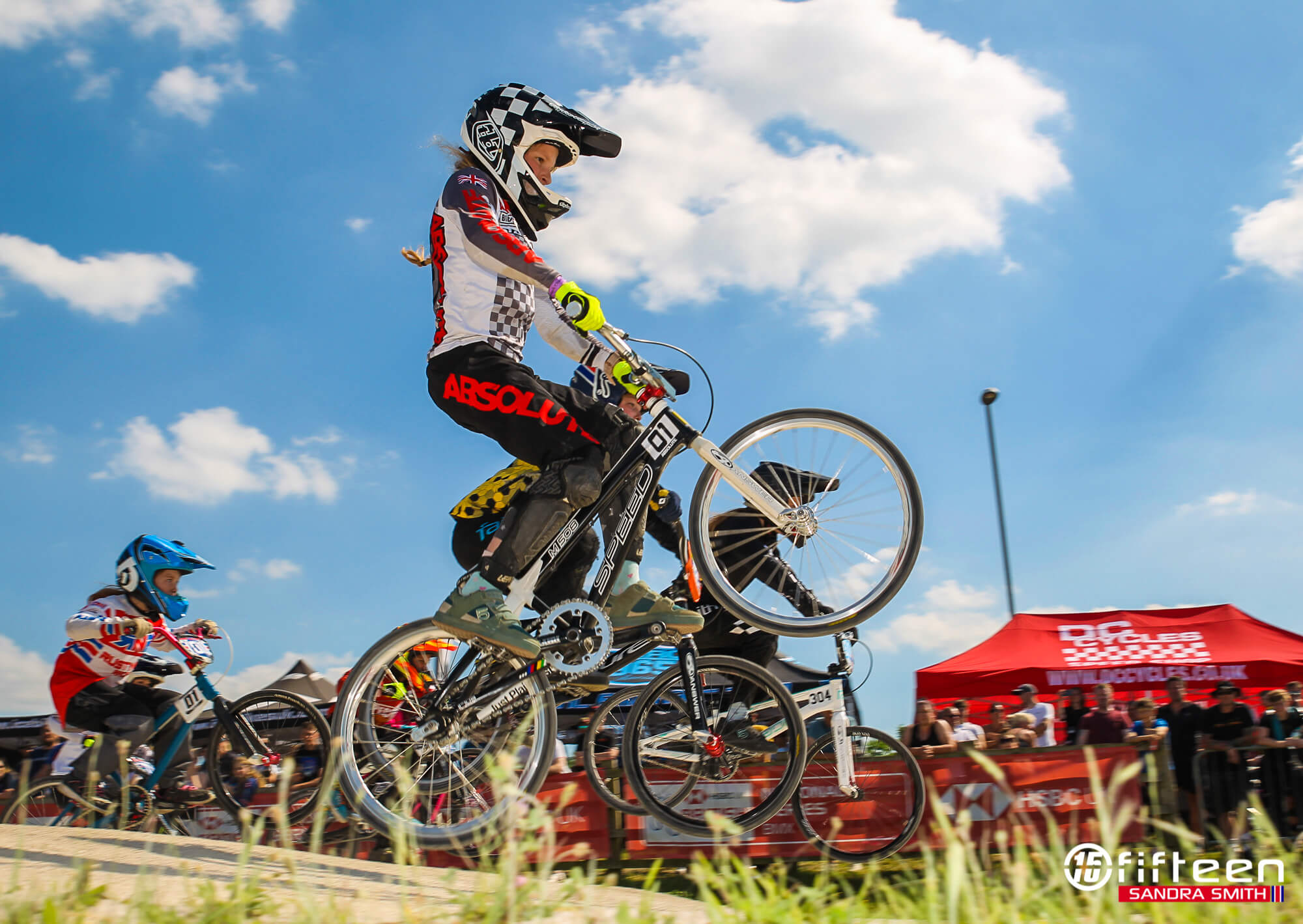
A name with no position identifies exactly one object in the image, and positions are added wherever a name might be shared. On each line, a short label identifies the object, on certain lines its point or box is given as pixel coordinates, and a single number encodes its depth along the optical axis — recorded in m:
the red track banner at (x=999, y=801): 7.90
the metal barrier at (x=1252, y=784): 7.79
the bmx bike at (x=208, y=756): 6.88
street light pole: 18.59
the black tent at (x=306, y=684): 15.10
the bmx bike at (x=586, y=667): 4.49
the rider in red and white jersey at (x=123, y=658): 7.20
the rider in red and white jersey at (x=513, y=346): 4.48
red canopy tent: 12.41
